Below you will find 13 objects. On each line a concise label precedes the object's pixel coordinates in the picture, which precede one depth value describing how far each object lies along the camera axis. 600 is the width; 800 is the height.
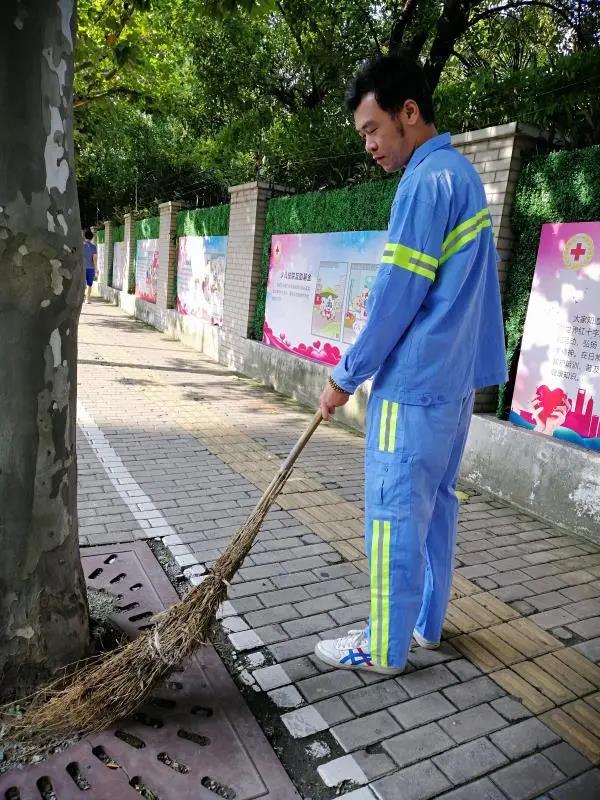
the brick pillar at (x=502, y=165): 4.82
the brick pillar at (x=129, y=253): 17.52
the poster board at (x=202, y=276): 10.73
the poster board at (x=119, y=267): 19.19
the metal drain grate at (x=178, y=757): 1.87
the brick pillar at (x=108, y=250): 21.33
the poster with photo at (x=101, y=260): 22.90
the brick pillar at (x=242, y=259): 8.96
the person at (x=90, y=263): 12.05
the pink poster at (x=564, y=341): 4.23
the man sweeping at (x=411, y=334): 2.09
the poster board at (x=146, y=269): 14.93
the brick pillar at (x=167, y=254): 13.24
